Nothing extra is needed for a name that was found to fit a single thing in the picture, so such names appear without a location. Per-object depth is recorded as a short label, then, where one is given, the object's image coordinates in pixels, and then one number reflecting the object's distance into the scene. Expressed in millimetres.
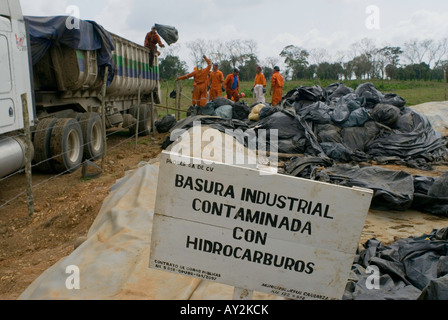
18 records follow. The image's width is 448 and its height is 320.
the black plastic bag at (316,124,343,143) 10211
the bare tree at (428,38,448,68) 55469
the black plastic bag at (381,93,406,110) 11690
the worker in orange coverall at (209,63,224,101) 15805
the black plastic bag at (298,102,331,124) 10703
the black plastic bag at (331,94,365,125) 10695
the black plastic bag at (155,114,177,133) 14211
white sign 2199
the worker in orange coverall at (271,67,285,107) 15680
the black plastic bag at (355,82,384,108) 12172
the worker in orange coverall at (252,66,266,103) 16719
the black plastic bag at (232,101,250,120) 12378
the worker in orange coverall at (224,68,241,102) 16422
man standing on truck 14711
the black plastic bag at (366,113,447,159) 9797
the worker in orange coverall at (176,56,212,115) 14711
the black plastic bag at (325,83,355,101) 13125
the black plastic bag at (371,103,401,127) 10808
